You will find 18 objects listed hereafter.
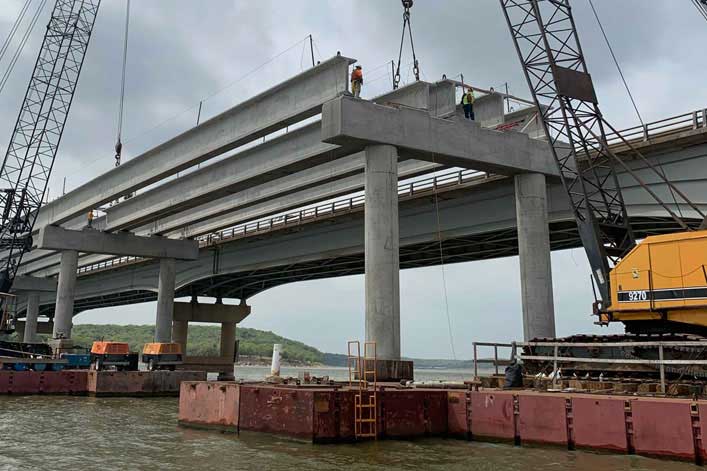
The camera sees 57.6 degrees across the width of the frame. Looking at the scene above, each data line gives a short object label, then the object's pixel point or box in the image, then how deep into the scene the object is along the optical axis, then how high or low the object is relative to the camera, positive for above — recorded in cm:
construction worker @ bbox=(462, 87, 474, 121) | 3206 +1279
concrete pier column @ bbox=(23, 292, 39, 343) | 8819 +607
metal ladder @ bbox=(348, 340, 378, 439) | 1805 -134
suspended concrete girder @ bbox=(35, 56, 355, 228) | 3031 +1292
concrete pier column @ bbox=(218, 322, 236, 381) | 8201 +298
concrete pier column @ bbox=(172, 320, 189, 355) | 8138 +415
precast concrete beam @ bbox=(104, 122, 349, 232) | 3312 +1124
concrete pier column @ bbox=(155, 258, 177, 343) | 5525 +553
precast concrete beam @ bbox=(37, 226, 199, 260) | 5356 +995
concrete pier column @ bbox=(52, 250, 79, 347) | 5322 +636
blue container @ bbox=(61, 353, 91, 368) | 4178 +25
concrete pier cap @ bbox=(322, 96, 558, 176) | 2717 +1014
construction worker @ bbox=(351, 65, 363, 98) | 2830 +1227
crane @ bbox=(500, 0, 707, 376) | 2061 +750
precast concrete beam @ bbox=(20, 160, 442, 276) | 3503 +1098
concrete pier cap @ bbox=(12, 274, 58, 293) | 8012 +985
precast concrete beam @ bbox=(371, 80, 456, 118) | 3034 +1267
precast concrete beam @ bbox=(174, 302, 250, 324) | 8050 +660
